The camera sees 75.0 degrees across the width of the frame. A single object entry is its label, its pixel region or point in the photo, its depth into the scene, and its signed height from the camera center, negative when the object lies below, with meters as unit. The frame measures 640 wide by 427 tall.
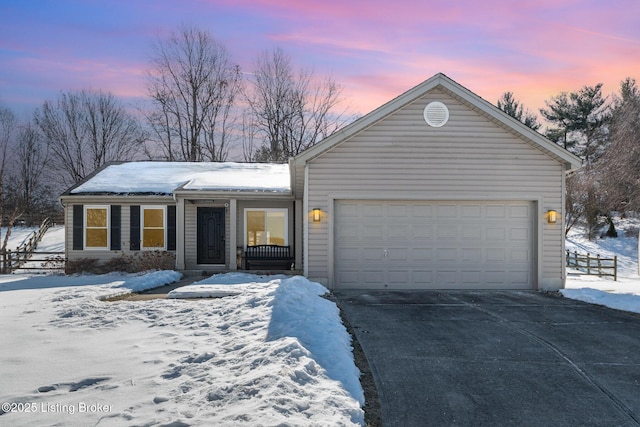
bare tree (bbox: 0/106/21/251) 22.28 +3.81
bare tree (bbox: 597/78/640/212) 16.84 +2.39
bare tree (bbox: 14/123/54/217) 31.12 +3.70
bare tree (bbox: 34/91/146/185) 32.81 +6.78
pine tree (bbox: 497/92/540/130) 34.66 +9.06
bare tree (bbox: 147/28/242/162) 30.64 +9.14
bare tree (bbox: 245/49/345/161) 30.09 +8.10
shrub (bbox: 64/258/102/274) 14.17 -1.72
